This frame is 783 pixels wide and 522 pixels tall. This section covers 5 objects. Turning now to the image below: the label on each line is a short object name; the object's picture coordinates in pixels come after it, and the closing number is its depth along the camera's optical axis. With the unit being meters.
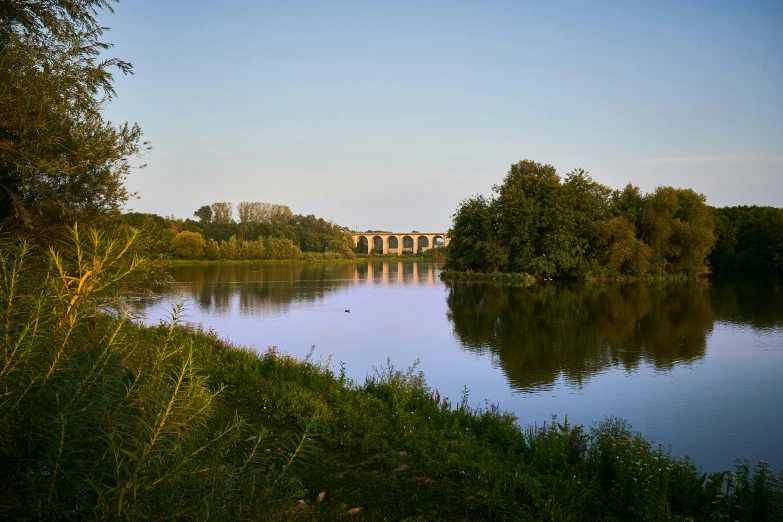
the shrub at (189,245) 84.28
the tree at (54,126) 9.09
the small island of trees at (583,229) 48.66
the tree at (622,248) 47.84
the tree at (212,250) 88.62
